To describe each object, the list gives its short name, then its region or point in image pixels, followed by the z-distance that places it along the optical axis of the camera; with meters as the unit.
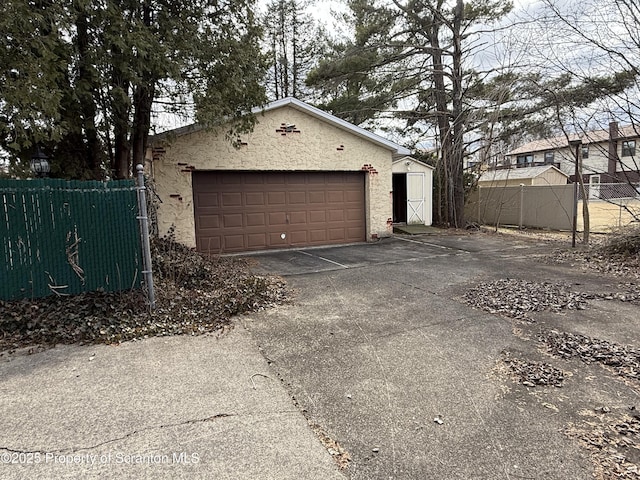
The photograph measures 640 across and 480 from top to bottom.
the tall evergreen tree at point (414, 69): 13.76
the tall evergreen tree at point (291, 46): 19.78
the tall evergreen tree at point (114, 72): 4.79
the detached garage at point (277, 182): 9.45
